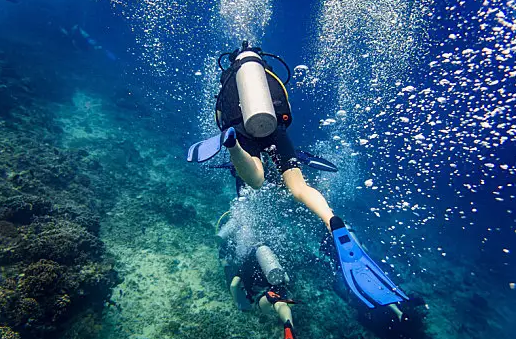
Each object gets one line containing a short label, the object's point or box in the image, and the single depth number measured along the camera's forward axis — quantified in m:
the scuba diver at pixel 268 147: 3.00
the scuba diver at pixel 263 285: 4.69
